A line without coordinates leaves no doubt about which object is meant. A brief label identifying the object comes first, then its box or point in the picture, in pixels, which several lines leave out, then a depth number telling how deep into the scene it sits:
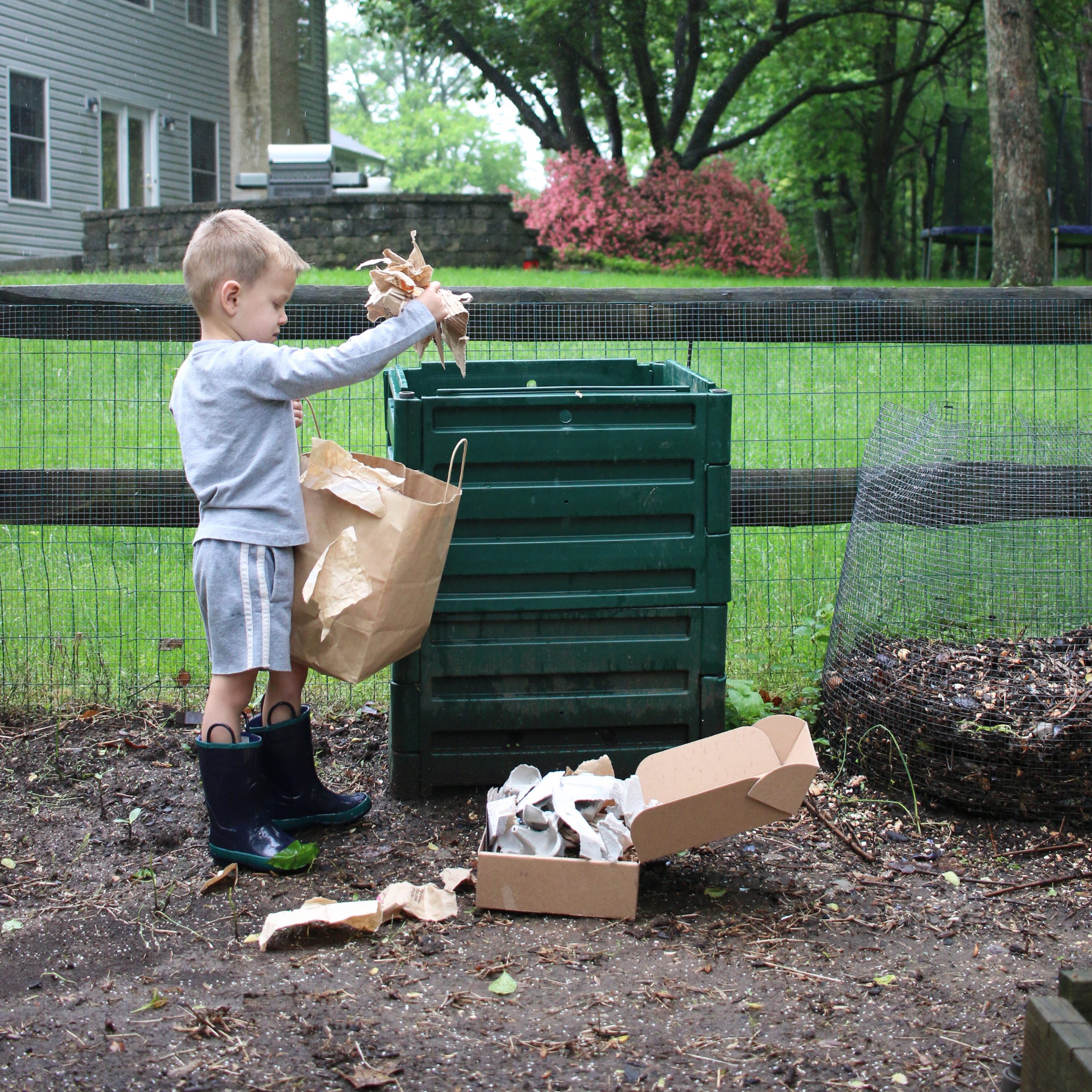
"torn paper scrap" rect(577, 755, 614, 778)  3.03
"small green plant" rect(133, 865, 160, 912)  2.84
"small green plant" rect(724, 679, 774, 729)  3.69
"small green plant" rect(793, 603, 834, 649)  4.20
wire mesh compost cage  3.15
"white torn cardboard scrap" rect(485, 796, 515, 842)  2.74
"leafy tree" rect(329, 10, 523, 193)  52.84
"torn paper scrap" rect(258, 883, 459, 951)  2.47
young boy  2.70
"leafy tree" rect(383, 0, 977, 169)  17.27
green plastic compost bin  3.09
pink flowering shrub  14.67
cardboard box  2.60
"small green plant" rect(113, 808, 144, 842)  3.18
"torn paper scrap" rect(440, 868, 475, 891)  2.72
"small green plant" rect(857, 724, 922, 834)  3.20
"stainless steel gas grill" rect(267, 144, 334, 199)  13.95
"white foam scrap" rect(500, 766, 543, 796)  2.98
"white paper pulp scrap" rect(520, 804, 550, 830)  2.74
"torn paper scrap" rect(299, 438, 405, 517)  2.73
